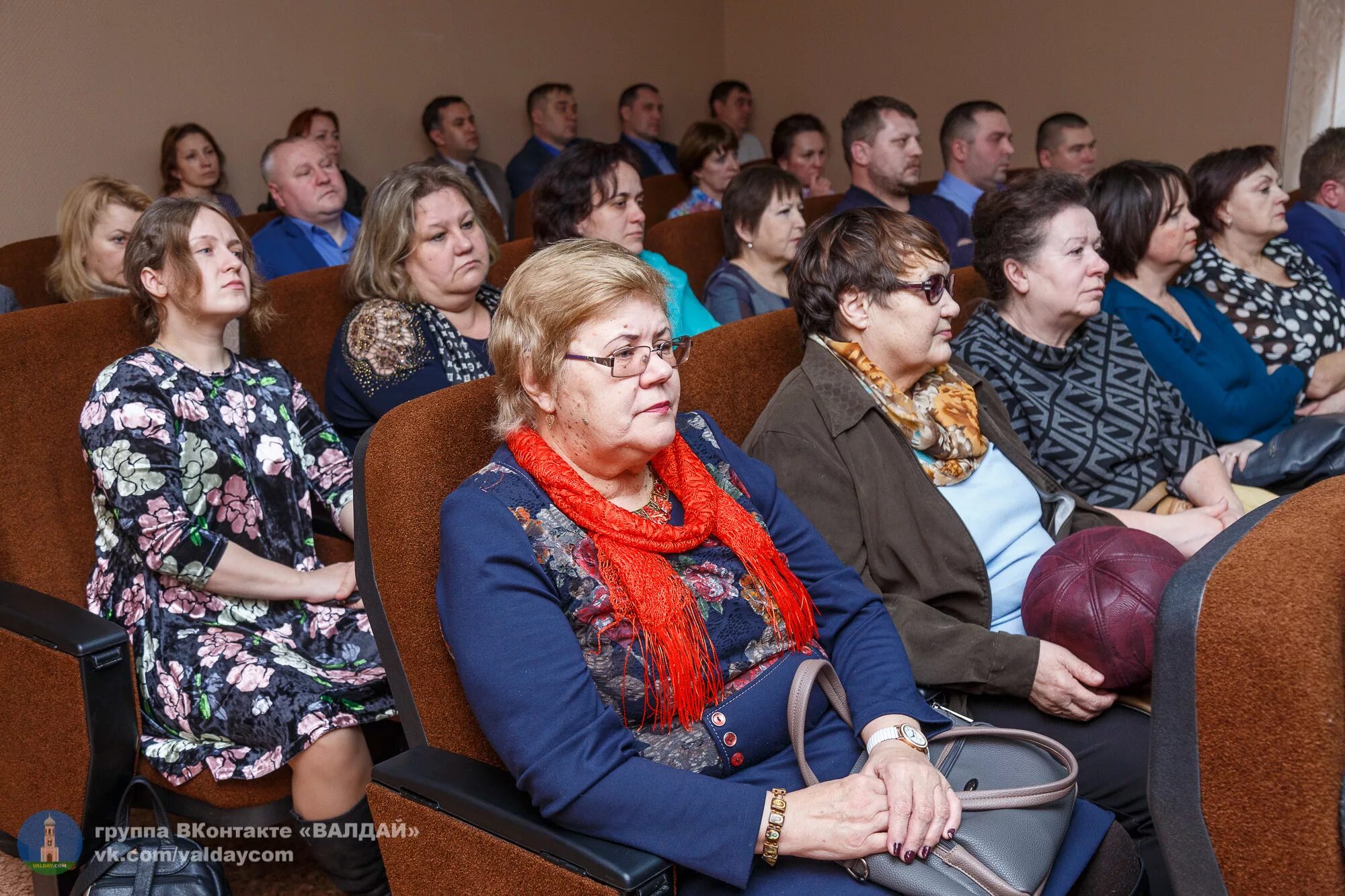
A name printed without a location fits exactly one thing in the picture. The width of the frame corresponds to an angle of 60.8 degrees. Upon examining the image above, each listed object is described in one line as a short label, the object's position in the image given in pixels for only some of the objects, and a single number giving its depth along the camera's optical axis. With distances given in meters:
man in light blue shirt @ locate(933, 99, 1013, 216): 4.57
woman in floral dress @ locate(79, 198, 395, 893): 1.79
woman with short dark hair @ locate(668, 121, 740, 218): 4.64
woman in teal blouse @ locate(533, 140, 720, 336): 3.03
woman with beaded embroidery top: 2.39
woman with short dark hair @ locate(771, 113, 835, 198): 5.26
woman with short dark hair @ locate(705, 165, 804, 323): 3.34
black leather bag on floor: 1.54
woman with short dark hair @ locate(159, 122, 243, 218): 4.78
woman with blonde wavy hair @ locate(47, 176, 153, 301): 2.78
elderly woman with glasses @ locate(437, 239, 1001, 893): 1.25
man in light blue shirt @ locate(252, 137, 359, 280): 3.88
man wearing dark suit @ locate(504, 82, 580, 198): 6.35
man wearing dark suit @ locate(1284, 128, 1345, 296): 3.60
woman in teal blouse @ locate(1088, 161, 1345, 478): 2.62
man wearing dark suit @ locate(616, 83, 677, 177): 6.92
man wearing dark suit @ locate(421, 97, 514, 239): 5.89
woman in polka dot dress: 2.96
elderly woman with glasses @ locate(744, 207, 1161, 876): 1.65
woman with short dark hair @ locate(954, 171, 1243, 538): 2.22
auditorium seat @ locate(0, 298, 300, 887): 1.71
